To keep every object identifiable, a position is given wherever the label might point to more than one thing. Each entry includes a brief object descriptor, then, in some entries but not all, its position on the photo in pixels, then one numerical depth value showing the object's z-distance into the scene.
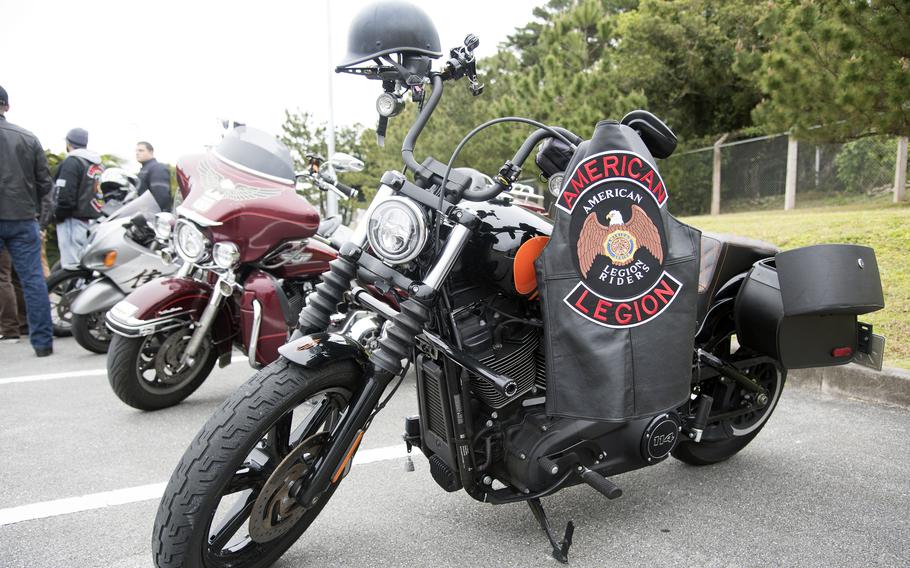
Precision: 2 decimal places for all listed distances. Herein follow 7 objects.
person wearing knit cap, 6.72
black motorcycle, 1.96
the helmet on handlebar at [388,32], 1.99
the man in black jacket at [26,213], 5.50
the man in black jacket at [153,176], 6.66
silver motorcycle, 5.07
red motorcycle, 3.66
